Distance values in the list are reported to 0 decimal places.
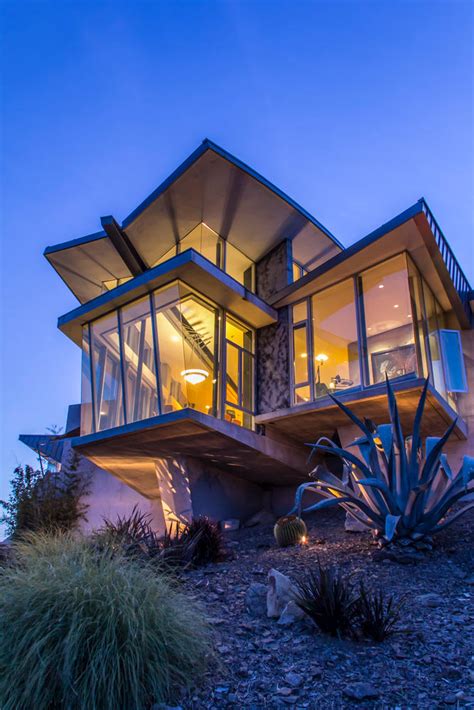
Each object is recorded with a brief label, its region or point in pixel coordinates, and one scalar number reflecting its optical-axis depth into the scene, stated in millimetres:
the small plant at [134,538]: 6293
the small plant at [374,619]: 3840
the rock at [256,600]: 4734
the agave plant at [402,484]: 6406
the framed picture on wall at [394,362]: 9781
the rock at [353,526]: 8821
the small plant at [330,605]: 3955
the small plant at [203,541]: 7254
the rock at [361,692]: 3100
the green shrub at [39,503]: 12148
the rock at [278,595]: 4531
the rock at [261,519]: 12709
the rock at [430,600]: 4672
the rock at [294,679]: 3344
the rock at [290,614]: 4302
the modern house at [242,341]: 10445
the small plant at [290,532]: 8406
